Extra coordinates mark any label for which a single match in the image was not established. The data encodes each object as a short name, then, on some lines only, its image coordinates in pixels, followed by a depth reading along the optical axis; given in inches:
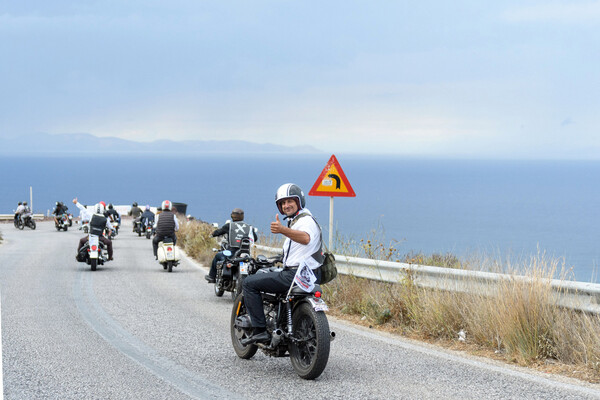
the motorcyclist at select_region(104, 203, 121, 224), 1402.8
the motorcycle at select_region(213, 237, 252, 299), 519.5
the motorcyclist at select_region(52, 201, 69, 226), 1721.2
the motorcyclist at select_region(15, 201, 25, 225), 1790.1
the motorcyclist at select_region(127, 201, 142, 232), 1825.7
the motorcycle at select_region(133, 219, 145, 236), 1519.4
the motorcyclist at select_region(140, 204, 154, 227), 1438.2
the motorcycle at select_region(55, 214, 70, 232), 1724.9
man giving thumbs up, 282.0
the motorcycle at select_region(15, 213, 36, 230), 1798.7
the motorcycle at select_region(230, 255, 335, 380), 266.2
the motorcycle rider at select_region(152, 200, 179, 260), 752.3
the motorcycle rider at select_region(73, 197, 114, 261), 767.1
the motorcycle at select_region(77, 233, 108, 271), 737.0
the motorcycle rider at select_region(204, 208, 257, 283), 530.3
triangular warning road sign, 494.0
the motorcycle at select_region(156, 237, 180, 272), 725.9
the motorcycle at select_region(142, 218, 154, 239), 1417.9
